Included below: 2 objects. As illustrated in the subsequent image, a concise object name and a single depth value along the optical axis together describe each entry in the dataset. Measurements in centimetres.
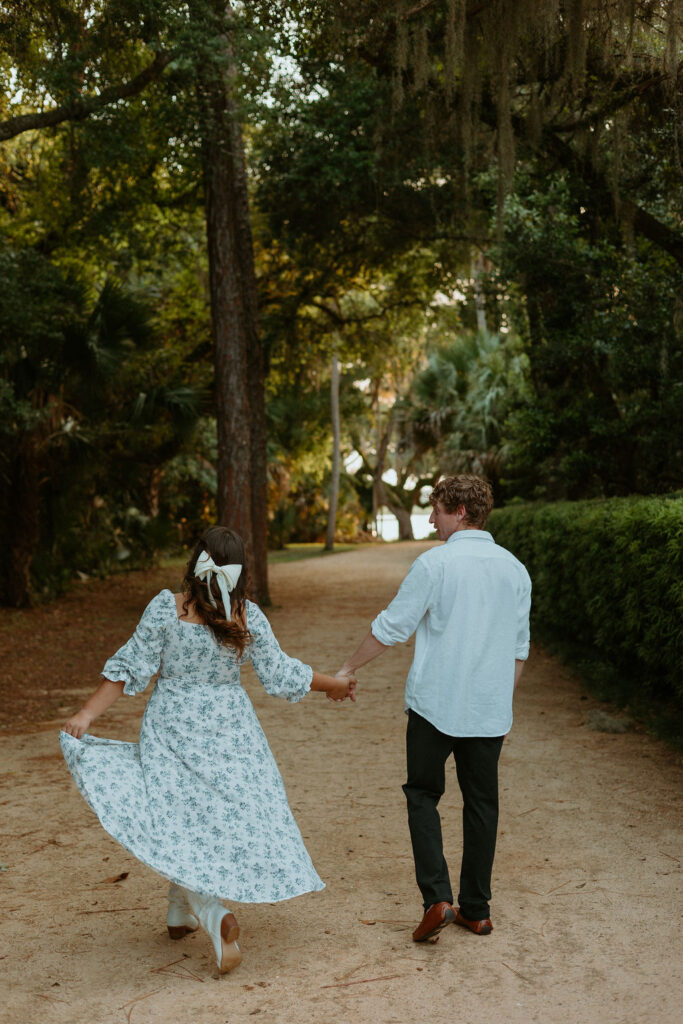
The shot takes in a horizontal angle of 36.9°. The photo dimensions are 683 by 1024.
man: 404
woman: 372
